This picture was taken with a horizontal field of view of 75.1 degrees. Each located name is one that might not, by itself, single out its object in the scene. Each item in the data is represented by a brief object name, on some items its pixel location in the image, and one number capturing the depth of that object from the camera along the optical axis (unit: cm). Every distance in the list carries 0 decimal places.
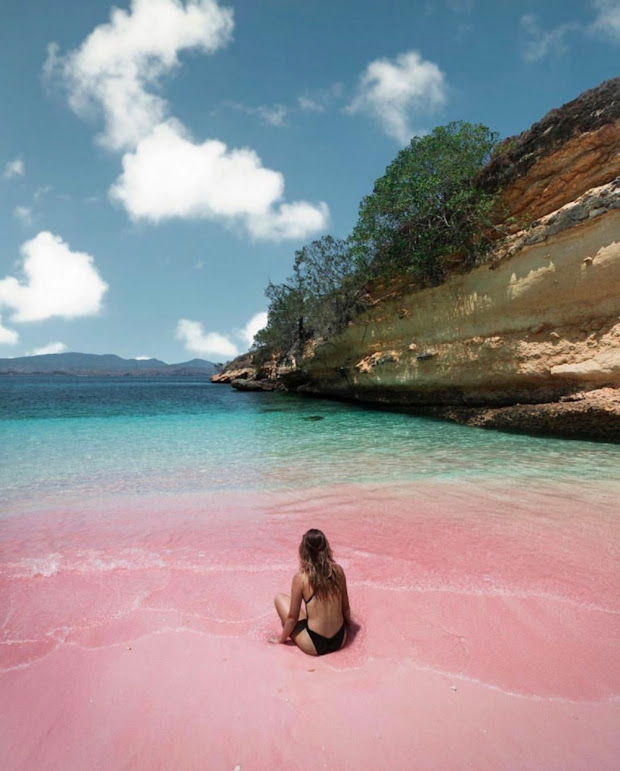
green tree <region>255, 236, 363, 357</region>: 2100
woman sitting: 286
